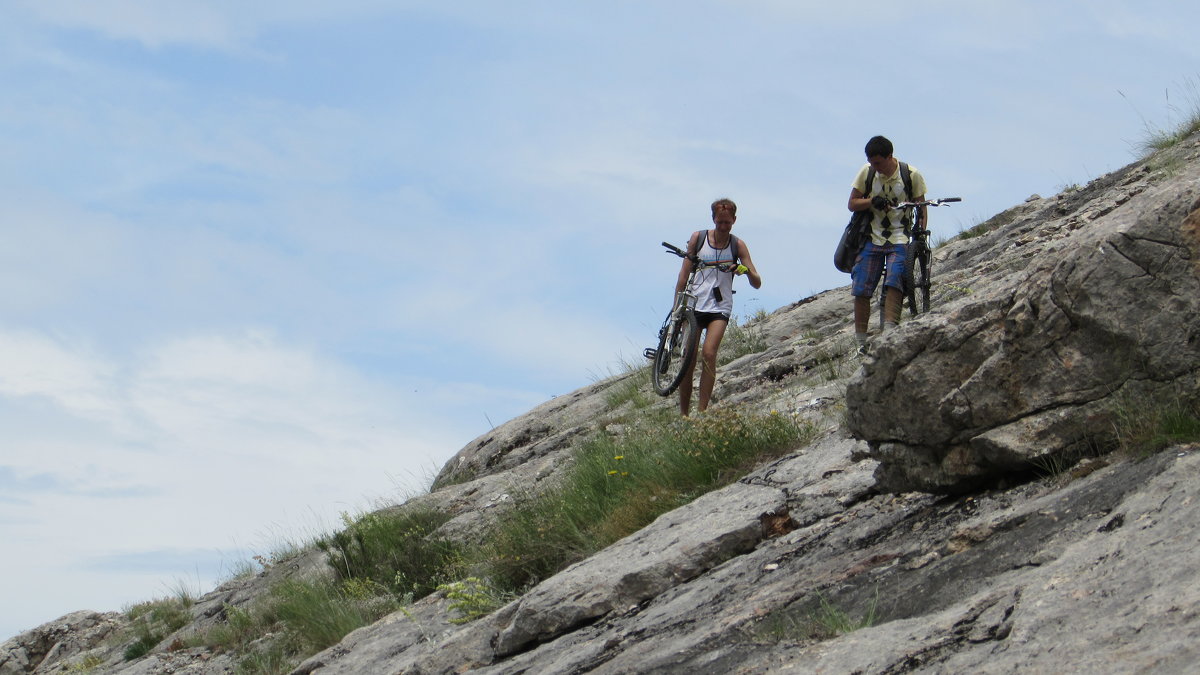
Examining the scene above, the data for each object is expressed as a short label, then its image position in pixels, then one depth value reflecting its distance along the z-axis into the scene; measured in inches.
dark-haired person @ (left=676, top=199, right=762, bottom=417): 782.5
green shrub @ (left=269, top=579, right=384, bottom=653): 749.3
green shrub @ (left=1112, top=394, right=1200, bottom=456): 349.1
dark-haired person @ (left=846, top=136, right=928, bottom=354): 762.8
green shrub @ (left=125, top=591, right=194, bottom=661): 1072.5
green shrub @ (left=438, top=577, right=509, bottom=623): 619.5
